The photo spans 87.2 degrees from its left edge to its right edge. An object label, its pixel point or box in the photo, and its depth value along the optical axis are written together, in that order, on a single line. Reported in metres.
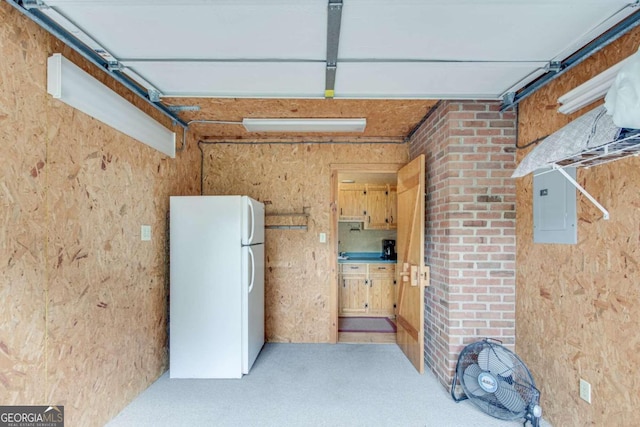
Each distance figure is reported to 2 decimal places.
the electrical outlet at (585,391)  1.86
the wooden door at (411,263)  2.99
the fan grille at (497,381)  2.25
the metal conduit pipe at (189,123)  3.33
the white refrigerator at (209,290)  2.93
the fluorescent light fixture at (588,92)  1.64
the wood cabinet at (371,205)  5.88
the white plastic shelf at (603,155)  1.39
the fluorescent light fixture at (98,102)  1.78
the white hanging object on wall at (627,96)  1.21
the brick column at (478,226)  2.62
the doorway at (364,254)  3.95
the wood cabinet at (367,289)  5.25
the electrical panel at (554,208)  1.99
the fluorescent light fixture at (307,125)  3.19
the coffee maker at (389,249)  5.76
